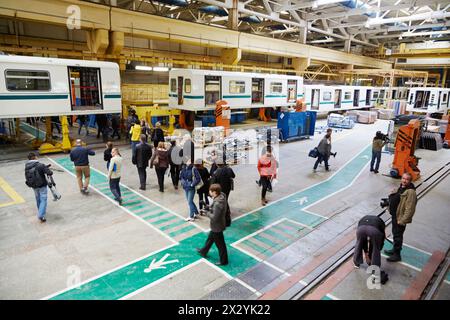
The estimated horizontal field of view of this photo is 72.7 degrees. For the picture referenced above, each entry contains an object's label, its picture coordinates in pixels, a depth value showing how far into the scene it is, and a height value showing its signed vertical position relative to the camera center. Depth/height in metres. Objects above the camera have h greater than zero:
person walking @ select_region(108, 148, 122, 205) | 7.88 -2.14
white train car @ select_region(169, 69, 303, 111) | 17.61 +0.28
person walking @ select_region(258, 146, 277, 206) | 8.55 -2.04
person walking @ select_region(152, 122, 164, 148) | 12.44 -1.78
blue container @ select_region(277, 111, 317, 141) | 17.08 -1.65
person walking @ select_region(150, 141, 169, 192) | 8.81 -1.94
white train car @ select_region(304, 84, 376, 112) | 25.70 -0.11
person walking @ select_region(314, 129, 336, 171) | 11.77 -2.04
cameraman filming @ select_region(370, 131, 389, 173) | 11.34 -1.88
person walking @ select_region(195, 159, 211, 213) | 7.48 -2.25
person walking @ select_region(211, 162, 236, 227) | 7.10 -1.90
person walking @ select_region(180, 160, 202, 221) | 7.40 -2.10
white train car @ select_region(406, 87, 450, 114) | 26.38 -0.10
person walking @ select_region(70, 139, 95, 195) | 8.55 -2.04
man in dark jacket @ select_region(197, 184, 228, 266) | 5.41 -2.20
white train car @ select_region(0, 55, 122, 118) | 11.77 +0.10
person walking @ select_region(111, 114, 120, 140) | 16.48 -1.74
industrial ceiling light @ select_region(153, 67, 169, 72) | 24.19 +1.84
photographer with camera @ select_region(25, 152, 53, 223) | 6.85 -2.01
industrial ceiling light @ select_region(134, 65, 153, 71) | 23.76 +1.83
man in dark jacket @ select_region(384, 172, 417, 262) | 5.65 -2.05
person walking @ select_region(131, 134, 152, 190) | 8.98 -1.88
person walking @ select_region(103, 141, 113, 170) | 8.73 -1.76
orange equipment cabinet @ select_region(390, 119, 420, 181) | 10.75 -1.91
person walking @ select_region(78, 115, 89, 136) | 17.25 -1.71
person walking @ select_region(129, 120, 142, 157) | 11.88 -1.63
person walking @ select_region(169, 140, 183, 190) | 8.91 -2.02
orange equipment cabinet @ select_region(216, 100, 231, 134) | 16.50 -1.10
